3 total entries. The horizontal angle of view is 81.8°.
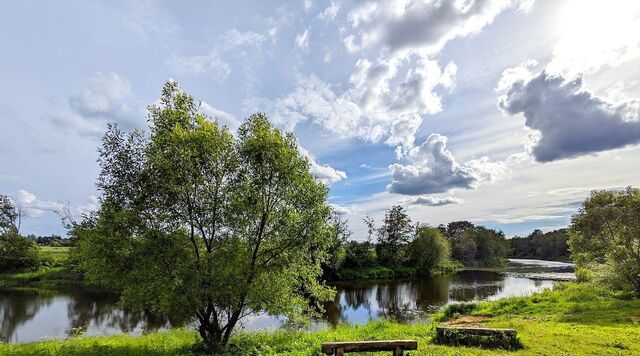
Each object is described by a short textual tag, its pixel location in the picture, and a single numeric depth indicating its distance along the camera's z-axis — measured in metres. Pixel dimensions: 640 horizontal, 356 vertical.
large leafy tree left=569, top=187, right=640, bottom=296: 31.61
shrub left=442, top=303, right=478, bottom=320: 30.55
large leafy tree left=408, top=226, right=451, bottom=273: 88.19
